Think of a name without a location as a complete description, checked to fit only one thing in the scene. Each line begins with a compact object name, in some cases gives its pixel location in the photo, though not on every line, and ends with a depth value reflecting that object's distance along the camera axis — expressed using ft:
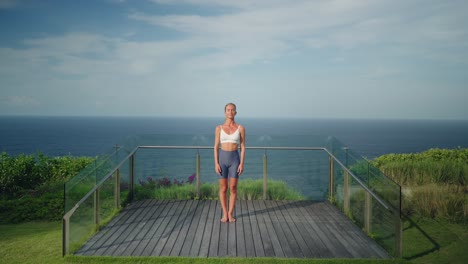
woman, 19.76
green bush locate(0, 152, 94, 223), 23.27
